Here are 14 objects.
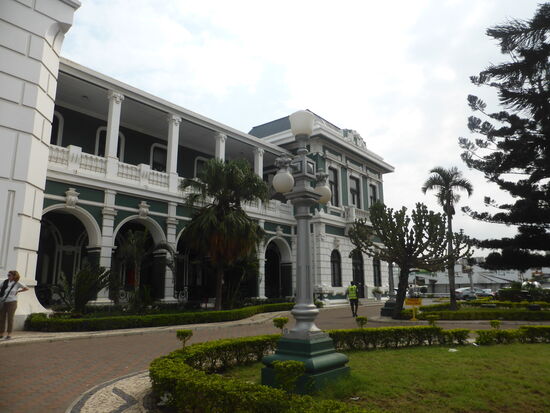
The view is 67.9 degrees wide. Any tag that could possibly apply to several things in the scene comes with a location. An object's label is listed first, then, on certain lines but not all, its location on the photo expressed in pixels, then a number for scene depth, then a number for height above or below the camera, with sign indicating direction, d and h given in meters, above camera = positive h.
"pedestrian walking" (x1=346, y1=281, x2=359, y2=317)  17.27 -0.57
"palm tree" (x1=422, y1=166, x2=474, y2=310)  24.30 +5.74
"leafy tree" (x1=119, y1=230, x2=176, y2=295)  14.27 +1.10
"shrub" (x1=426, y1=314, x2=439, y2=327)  11.01 -1.00
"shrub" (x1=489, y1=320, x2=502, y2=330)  10.98 -1.07
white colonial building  11.27 +4.37
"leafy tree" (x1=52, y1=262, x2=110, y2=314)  12.52 -0.16
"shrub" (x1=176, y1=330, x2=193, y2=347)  7.34 -0.93
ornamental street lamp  5.58 -0.10
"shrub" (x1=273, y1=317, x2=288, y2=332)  9.28 -0.88
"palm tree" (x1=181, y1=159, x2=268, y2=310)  15.40 +2.50
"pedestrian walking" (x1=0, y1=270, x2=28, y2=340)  9.65 -0.38
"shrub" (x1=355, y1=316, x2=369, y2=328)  10.24 -0.95
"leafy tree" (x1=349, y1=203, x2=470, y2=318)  15.66 +1.60
